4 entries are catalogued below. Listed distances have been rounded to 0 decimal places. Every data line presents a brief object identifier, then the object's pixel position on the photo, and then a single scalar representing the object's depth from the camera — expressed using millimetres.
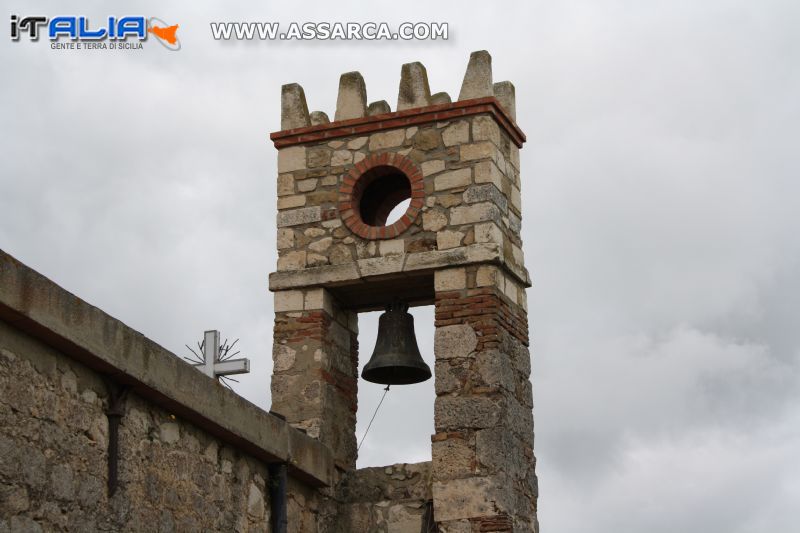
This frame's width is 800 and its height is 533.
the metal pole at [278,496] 8812
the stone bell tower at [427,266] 9438
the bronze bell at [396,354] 10125
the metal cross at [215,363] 11047
